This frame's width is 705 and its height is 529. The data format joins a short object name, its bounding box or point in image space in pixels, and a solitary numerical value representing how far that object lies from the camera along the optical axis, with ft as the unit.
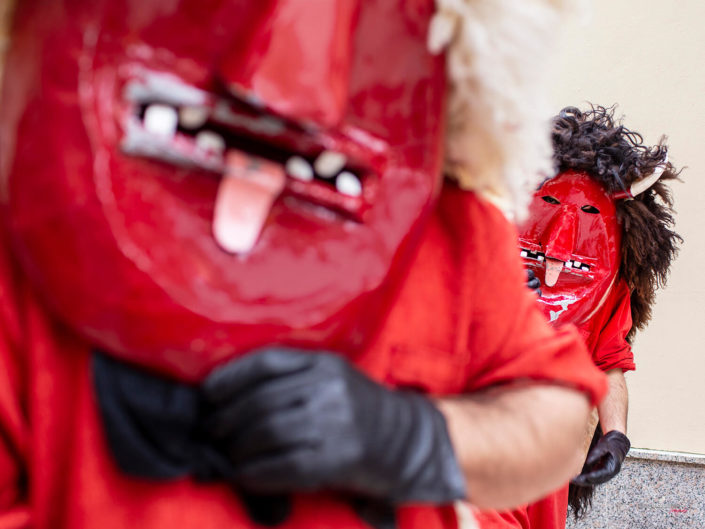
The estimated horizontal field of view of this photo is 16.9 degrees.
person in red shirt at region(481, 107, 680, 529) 14.41
